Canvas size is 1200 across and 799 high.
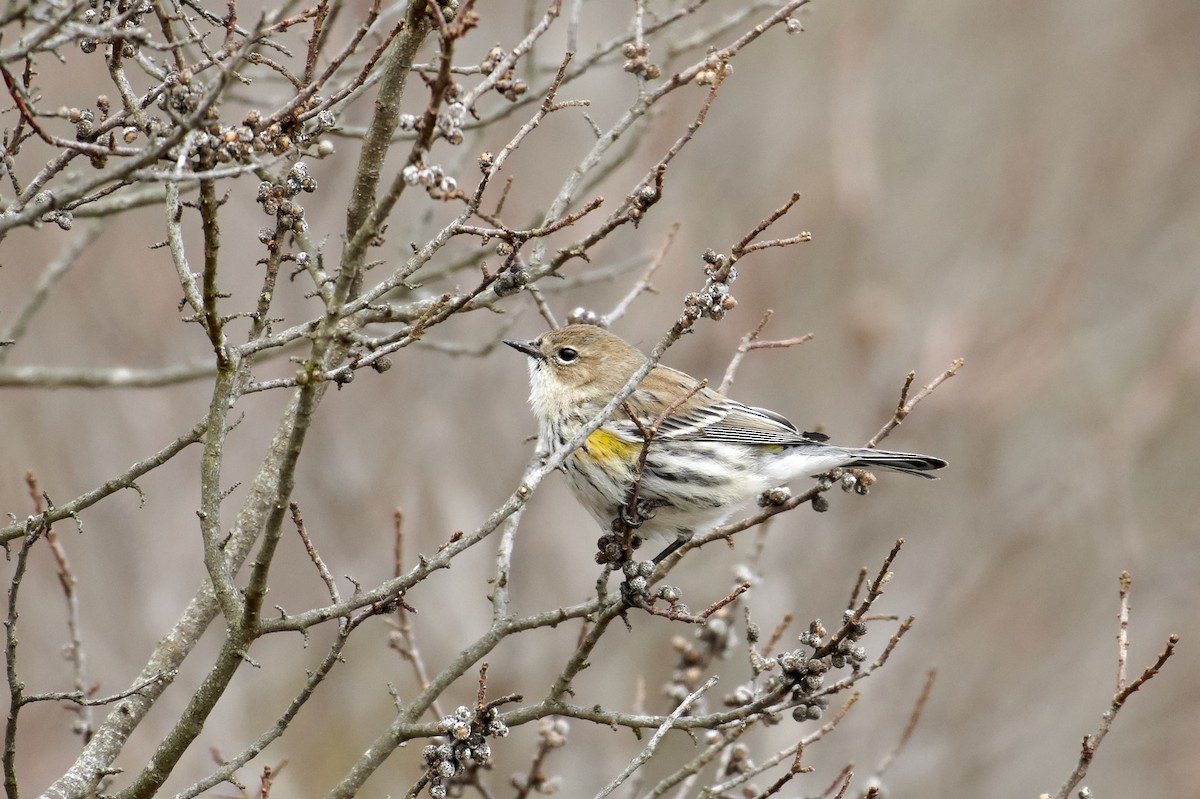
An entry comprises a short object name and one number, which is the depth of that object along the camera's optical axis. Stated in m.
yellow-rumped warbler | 11.55
